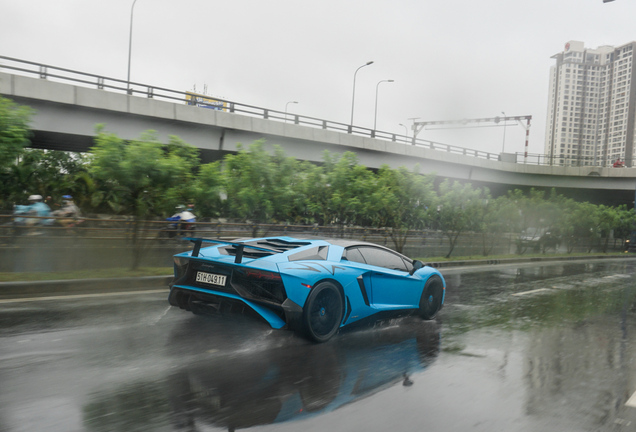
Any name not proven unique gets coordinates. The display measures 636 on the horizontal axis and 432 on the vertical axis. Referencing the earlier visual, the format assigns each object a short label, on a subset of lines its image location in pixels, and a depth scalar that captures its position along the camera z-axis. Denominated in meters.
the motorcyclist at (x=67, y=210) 16.04
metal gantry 57.12
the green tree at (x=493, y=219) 24.58
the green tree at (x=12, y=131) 8.88
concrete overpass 20.39
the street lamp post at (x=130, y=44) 32.15
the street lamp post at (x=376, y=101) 48.60
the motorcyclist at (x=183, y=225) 13.64
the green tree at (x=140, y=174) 10.34
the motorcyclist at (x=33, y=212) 10.66
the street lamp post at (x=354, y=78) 40.39
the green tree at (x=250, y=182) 15.89
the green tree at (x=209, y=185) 13.07
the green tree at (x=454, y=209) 21.89
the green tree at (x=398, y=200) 19.67
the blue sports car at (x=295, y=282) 5.41
